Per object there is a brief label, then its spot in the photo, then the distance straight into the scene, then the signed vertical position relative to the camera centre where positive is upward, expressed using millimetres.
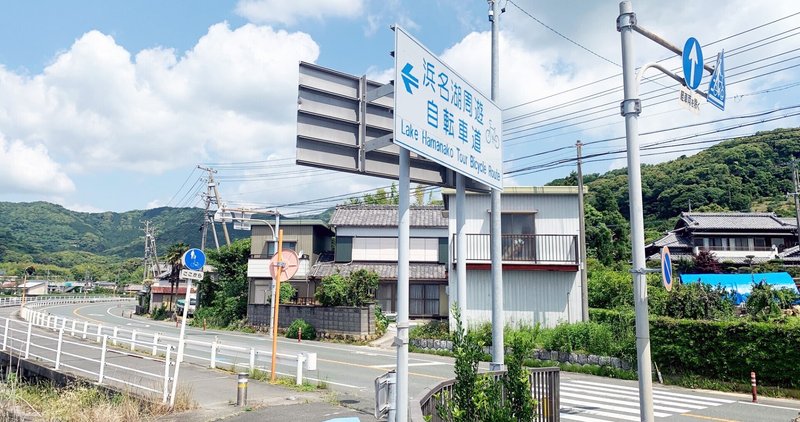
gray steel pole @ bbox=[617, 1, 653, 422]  5285 +778
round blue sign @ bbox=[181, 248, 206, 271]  9258 +226
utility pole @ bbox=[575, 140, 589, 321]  19703 +462
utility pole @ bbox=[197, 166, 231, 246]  41156 +7018
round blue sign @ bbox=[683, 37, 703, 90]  6129 +2579
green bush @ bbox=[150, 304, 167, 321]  45375 -3802
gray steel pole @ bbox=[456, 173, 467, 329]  6087 +324
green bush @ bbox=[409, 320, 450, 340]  21461 -2388
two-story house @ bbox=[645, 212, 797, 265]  46875 +3912
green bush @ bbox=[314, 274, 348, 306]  26094 -901
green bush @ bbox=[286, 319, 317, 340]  26794 -2957
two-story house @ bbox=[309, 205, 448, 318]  31203 +1778
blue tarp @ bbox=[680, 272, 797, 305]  28578 -93
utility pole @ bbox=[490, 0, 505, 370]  6868 -211
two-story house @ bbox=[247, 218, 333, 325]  33312 +1392
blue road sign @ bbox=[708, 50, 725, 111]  6676 +2526
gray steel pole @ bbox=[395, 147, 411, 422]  4512 -282
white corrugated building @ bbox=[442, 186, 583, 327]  21078 +844
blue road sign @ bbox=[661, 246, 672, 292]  5629 +91
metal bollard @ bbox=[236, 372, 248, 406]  9211 -2132
